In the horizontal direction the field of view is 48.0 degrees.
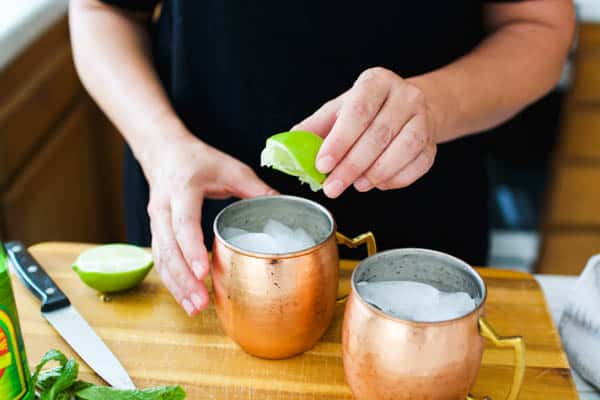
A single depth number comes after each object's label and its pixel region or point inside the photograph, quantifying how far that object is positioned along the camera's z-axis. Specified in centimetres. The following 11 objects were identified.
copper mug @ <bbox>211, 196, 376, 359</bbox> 69
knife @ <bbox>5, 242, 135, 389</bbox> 75
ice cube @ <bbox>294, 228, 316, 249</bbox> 74
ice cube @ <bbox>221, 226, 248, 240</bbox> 75
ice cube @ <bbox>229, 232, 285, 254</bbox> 72
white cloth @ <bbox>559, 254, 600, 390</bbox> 78
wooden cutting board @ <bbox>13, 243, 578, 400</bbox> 75
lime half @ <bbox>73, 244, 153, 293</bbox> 85
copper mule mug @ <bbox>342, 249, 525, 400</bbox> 61
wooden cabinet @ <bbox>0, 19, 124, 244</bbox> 152
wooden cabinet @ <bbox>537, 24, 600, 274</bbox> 187
